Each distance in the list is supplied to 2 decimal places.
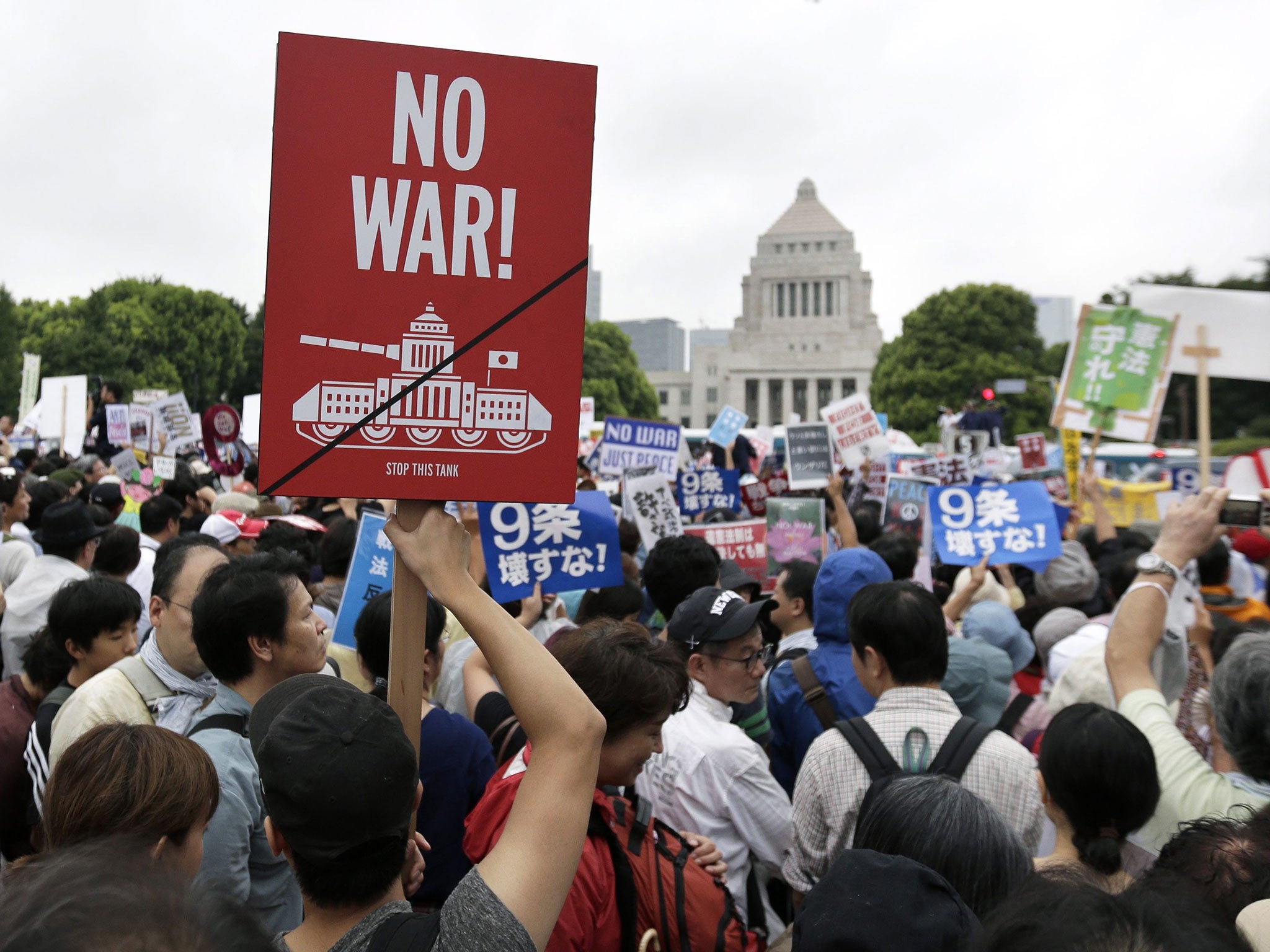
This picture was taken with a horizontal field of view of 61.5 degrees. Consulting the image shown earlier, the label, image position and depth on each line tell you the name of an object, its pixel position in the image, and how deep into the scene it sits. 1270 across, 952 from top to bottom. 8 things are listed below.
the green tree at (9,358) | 44.19
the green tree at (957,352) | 53.94
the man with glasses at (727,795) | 2.71
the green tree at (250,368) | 59.88
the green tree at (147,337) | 51.22
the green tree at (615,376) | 68.62
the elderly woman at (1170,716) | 2.31
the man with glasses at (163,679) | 2.67
